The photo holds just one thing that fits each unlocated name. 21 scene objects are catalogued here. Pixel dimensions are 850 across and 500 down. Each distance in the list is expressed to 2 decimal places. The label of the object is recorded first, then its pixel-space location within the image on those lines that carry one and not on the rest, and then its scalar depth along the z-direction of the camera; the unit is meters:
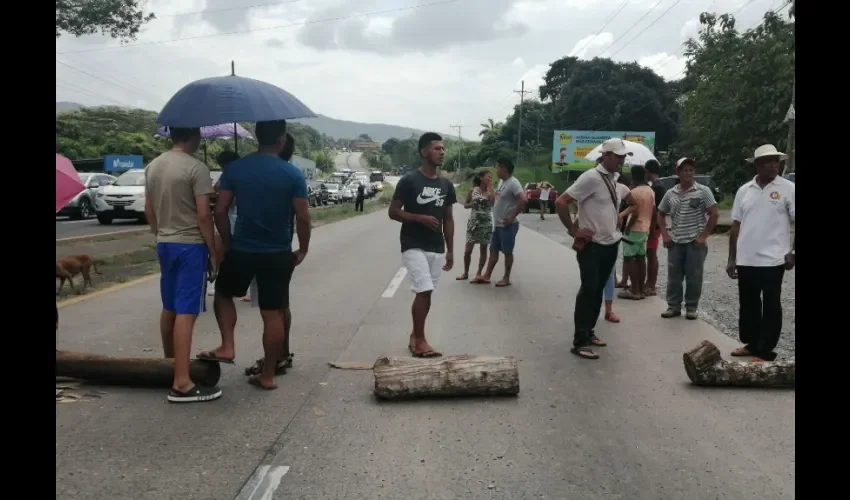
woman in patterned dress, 11.18
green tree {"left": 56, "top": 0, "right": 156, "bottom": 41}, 22.72
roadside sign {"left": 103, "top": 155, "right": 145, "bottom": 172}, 40.50
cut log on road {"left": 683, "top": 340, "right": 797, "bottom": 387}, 5.57
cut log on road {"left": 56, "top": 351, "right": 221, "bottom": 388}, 5.36
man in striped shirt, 8.18
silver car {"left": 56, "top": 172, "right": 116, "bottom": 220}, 24.92
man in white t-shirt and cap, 6.65
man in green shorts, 9.46
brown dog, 9.45
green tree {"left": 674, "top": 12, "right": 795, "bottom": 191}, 32.09
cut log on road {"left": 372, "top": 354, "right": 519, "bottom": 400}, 5.19
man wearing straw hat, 6.13
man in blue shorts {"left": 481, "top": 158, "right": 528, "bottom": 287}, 10.23
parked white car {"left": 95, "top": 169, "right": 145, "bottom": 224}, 22.28
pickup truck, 36.06
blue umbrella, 5.04
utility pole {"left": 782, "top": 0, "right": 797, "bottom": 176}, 22.72
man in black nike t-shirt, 6.35
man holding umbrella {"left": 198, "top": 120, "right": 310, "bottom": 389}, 5.19
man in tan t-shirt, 5.06
